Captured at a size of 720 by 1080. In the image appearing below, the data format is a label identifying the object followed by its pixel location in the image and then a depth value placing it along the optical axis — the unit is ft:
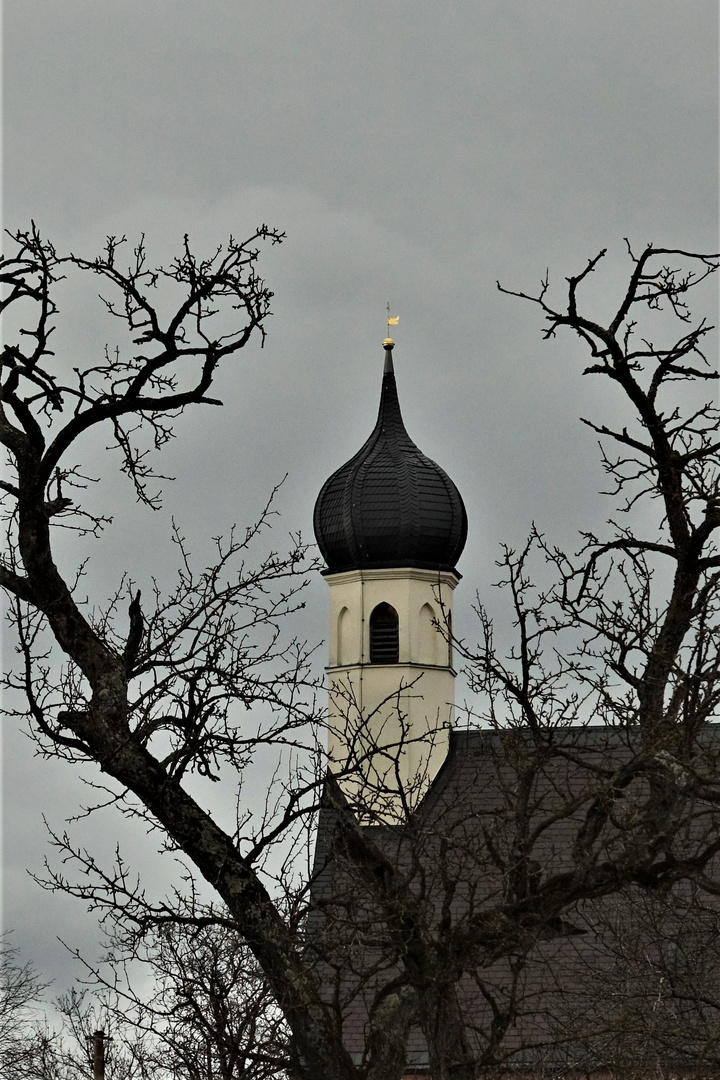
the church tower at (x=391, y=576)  199.41
